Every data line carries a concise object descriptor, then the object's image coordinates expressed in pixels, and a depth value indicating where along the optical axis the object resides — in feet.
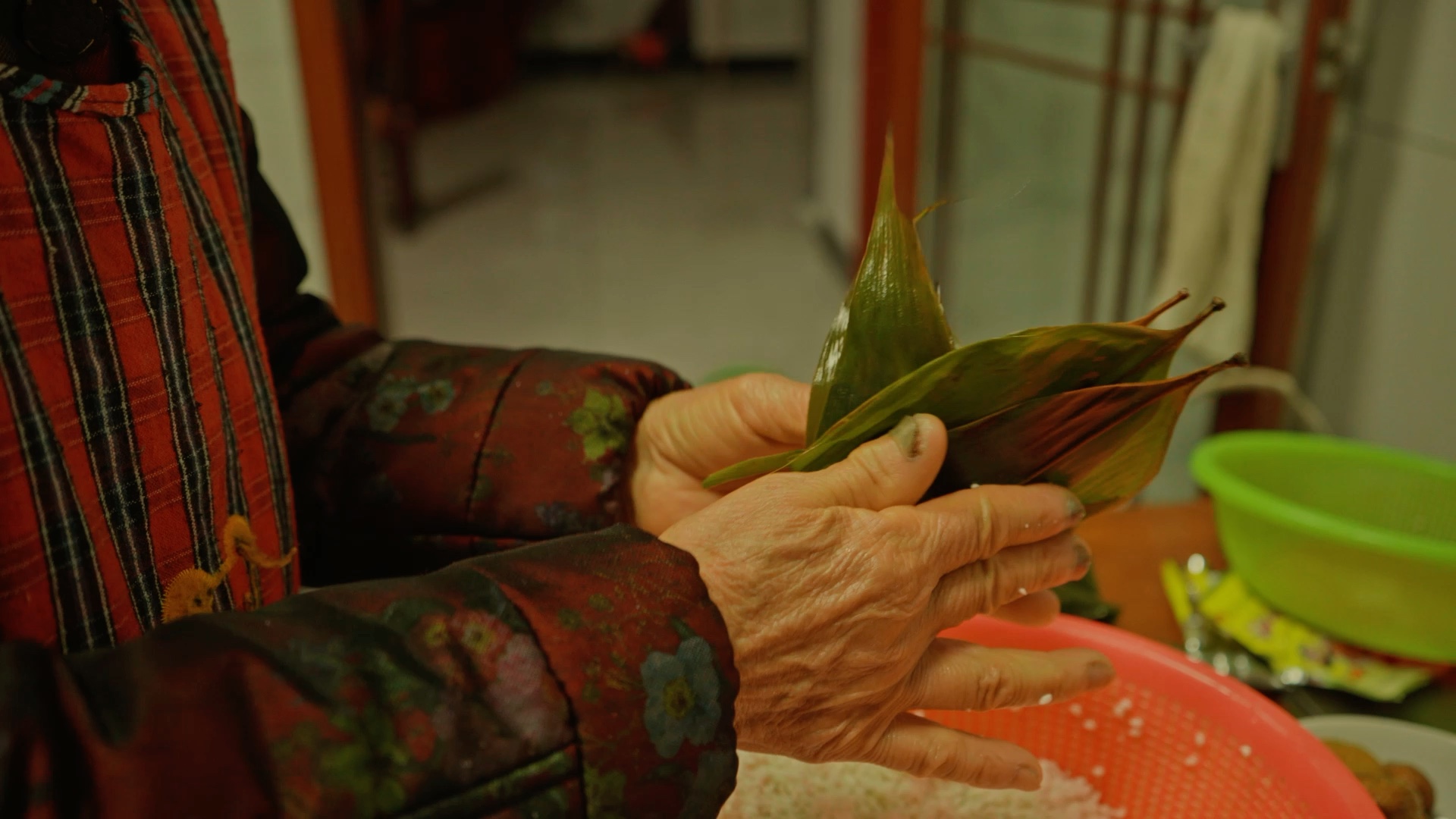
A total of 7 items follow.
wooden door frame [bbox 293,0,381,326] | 6.22
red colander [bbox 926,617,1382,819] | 2.06
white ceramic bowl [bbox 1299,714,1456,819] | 2.65
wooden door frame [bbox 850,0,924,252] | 8.36
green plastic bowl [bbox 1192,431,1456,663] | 3.03
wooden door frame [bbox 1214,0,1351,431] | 5.01
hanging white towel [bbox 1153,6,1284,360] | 5.14
